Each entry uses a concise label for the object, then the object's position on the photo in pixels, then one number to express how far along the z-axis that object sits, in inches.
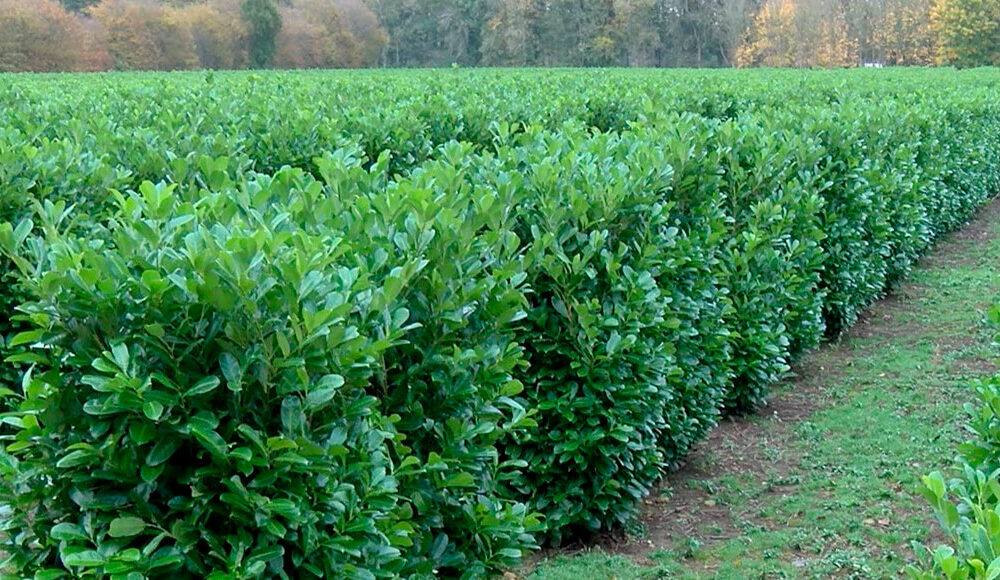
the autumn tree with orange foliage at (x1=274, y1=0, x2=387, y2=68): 2551.7
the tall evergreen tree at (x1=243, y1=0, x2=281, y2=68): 2453.2
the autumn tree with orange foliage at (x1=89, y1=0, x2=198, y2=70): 2220.7
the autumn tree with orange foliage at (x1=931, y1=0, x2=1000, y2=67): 2278.5
